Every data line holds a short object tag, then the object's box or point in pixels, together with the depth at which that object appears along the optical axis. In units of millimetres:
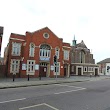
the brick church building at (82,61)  35353
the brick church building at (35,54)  21012
